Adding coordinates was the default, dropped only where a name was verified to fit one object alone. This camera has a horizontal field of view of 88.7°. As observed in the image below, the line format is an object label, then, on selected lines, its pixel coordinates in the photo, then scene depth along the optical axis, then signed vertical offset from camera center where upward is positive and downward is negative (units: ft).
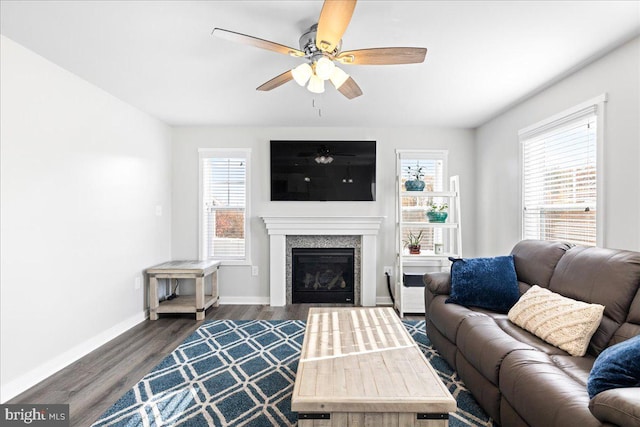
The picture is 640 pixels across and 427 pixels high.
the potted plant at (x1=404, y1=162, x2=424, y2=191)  13.82 +1.54
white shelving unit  13.24 -1.04
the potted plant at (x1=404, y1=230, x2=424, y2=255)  14.20 -1.21
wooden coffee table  4.74 -2.69
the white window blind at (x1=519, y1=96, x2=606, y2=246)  8.43 +1.14
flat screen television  14.79 +1.96
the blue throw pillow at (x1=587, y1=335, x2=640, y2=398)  4.26 -2.06
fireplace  14.53 -0.93
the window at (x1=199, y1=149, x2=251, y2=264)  15.05 +0.48
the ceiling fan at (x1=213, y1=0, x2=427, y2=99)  5.31 +3.10
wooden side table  12.61 -2.72
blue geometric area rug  6.57 -4.07
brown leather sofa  4.40 -2.51
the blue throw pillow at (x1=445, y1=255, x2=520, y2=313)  8.55 -1.84
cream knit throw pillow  6.07 -2.09
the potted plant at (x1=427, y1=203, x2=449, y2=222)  13.67 +0.10
